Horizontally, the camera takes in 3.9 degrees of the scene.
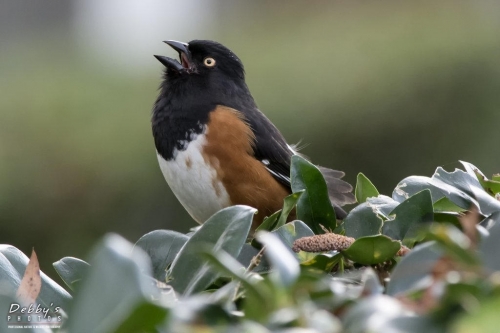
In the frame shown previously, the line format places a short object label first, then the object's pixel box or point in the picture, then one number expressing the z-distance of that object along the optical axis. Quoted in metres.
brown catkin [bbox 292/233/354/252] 2.21
